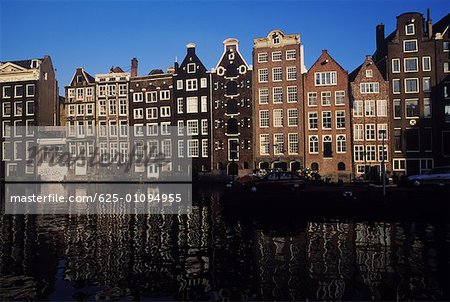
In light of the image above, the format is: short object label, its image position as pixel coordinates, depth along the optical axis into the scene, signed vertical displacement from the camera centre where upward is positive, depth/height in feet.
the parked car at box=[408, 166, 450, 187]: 94.18 -4.44
